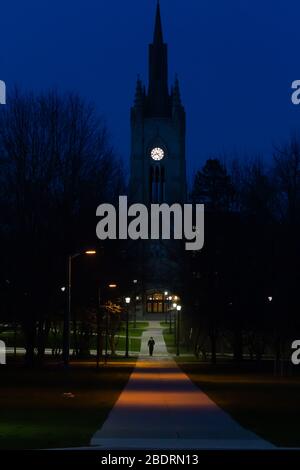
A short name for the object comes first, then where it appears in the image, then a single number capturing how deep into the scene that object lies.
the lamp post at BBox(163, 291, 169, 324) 171.60
